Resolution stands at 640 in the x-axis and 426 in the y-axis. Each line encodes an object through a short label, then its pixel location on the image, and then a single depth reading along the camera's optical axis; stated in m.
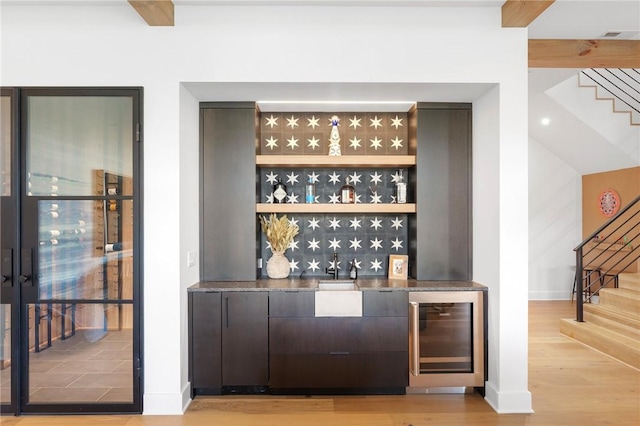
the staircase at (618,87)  5.58
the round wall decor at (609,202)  5.95
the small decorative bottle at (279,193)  3.62
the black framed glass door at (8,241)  2.81
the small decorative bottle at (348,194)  3.62
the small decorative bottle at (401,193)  3.57
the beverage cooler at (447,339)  3.06
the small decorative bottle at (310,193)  3.65
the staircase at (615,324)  3.91
